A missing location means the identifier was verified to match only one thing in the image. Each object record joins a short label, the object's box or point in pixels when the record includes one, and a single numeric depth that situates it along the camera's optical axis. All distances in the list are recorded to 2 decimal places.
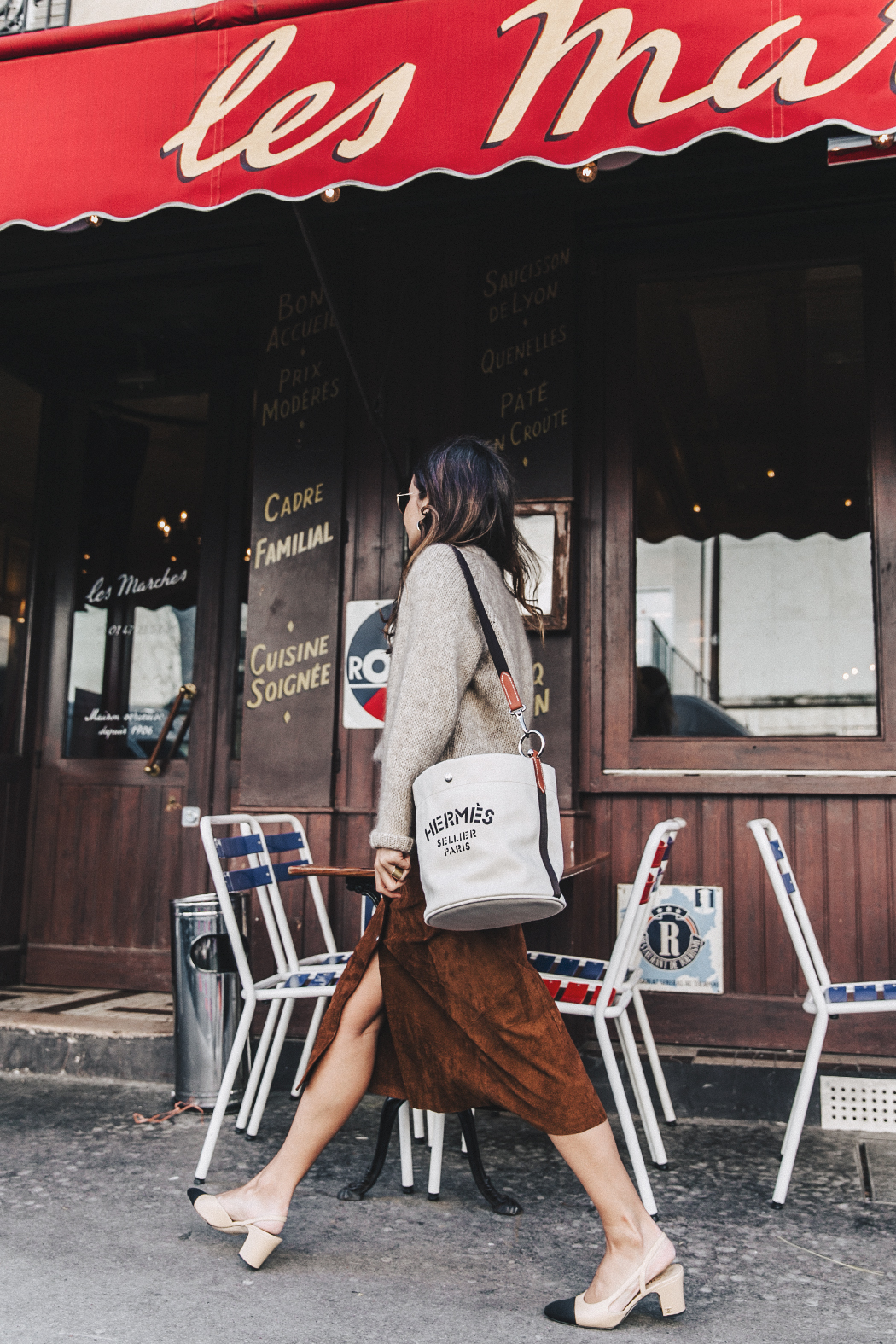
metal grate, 3.65
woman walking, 2.29
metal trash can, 3.86
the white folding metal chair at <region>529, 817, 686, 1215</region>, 3.05
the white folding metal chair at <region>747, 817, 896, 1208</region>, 3.03
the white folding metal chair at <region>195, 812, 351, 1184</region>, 3.29
